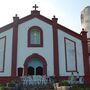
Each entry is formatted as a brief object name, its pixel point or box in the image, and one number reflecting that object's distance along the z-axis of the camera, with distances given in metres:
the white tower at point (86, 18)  20.70
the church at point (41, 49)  13.36
